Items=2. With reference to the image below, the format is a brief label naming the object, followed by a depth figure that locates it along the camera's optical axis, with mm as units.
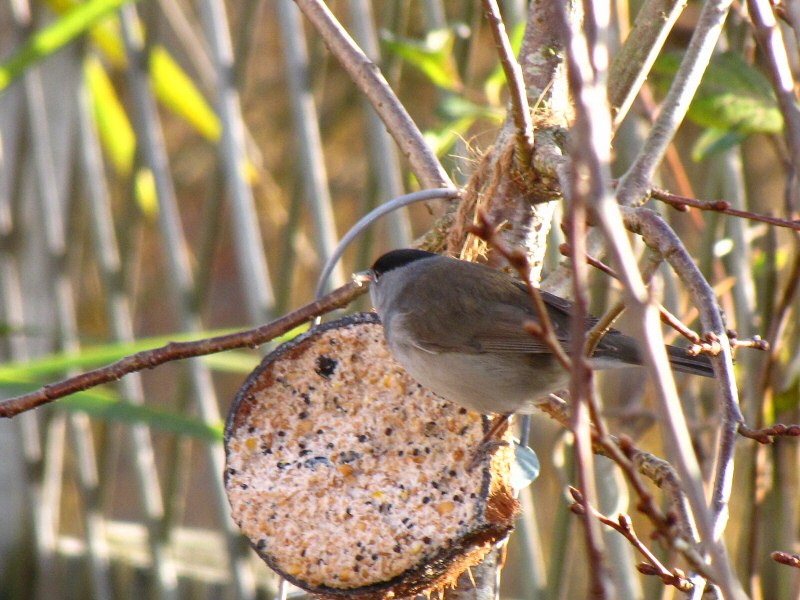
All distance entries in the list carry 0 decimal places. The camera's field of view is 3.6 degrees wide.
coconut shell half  4630
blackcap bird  4671
